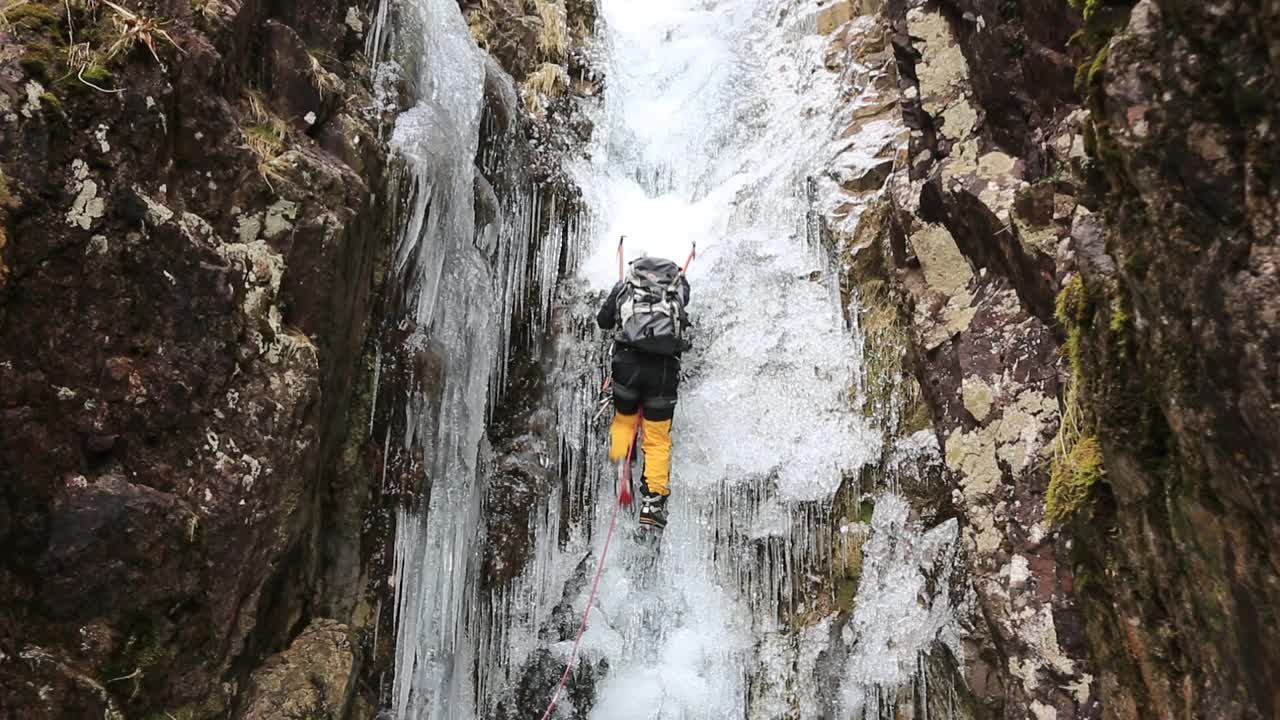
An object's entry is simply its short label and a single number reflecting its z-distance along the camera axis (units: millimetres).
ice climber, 6027
